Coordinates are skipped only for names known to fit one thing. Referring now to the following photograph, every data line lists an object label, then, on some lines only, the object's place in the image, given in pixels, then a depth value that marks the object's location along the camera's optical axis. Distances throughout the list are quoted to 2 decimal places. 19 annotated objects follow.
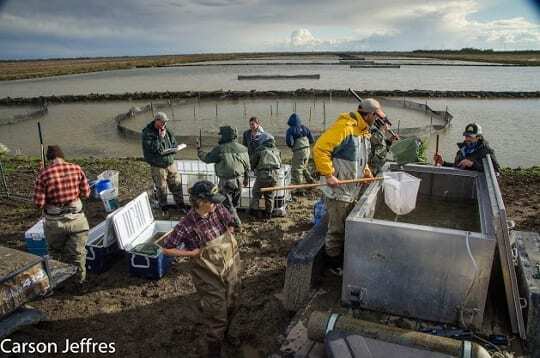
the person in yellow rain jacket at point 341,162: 4.21
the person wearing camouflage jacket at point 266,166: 6.93
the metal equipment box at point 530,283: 3.26
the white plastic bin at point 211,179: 7.33
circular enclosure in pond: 19.53
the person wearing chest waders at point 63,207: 4.64
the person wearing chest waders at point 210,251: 3.50
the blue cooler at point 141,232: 5.27
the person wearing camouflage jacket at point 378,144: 6.95
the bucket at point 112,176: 8.41
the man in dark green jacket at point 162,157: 6.97
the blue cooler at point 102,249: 5.39
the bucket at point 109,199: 7.41
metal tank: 3.35
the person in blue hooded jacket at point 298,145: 8.43
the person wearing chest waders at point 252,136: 7.41
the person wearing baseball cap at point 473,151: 5.32
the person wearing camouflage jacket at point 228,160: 6.50
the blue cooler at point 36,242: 5.66
